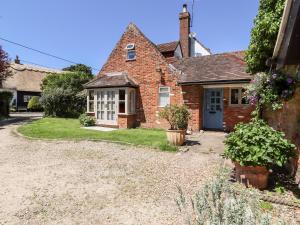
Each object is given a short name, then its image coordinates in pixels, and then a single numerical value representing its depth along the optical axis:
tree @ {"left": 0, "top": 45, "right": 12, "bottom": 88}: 21.21
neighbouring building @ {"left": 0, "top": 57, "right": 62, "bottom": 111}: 36.69
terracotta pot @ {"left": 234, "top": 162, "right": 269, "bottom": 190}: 5.02
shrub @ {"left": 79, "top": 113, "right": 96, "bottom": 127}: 15.58
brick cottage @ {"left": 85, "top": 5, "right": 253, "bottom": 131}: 13.33
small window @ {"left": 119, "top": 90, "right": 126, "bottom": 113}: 15.23
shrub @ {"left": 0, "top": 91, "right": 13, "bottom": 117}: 22.57
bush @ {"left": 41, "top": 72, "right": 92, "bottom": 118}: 21.66
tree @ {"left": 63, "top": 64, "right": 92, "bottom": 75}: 51.84
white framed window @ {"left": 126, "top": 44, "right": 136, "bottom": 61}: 15.85
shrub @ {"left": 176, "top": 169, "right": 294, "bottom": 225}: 2.14
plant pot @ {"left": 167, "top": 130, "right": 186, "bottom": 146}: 9.62
